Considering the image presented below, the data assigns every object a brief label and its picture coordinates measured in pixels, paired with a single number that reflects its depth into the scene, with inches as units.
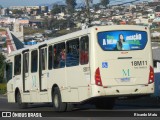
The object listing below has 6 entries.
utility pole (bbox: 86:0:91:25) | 1413.9
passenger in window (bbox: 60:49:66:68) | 813.9
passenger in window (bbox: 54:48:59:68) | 840.3
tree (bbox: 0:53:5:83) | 2598.4
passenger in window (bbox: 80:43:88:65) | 750.5
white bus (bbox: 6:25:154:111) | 738.8
